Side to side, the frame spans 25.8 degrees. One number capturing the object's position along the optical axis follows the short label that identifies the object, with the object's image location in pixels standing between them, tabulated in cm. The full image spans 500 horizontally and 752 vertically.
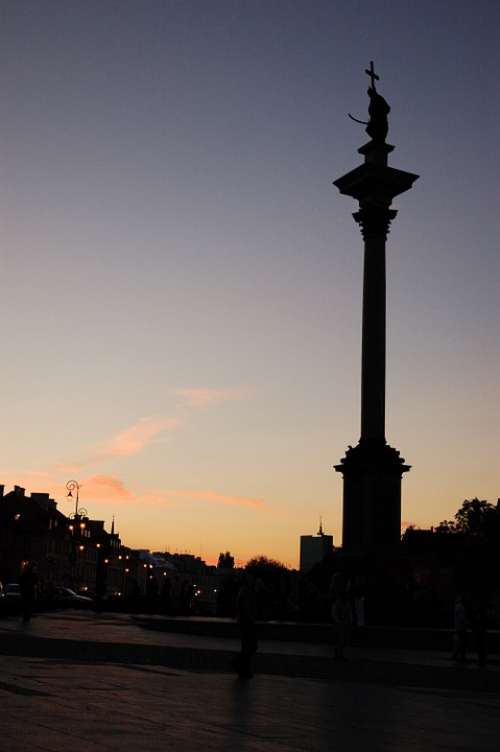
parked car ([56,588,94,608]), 6730
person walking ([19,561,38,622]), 3691
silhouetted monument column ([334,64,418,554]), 3975
